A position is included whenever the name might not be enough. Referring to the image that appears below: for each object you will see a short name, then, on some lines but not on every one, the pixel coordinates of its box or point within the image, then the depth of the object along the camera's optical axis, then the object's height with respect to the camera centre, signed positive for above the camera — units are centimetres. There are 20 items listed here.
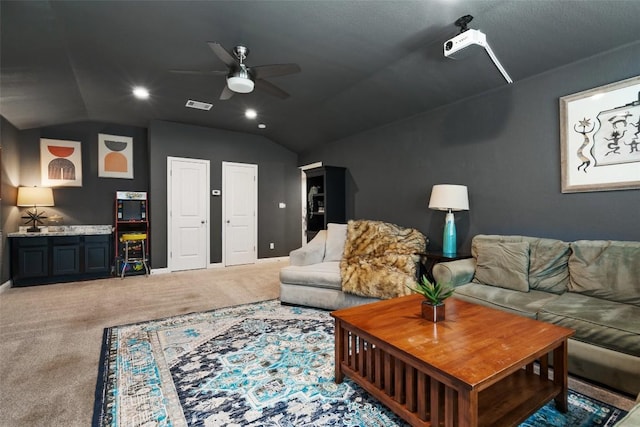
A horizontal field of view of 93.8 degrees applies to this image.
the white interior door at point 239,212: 615 +7
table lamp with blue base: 330 +12
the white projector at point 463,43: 226 +132
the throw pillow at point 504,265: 261 -47
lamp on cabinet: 457 +27
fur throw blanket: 301 -51
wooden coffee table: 128 -69
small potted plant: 178 -53
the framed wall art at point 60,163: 505 +94
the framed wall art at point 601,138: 241 +64
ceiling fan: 263 +131
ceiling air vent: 452 +173
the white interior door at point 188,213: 559 +6
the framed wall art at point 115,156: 553 +114
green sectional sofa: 180 -63
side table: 321 -49
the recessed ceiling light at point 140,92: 396 +170
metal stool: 517 -54
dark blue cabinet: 443 -65
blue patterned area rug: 162 -109
